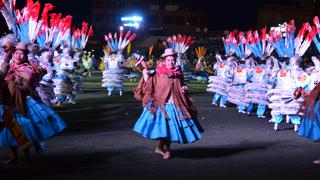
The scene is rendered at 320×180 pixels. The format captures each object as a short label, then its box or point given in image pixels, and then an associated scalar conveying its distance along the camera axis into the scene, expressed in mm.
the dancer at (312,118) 9617
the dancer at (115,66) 24547
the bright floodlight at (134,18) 98688
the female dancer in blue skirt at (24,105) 8828
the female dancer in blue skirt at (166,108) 9742
